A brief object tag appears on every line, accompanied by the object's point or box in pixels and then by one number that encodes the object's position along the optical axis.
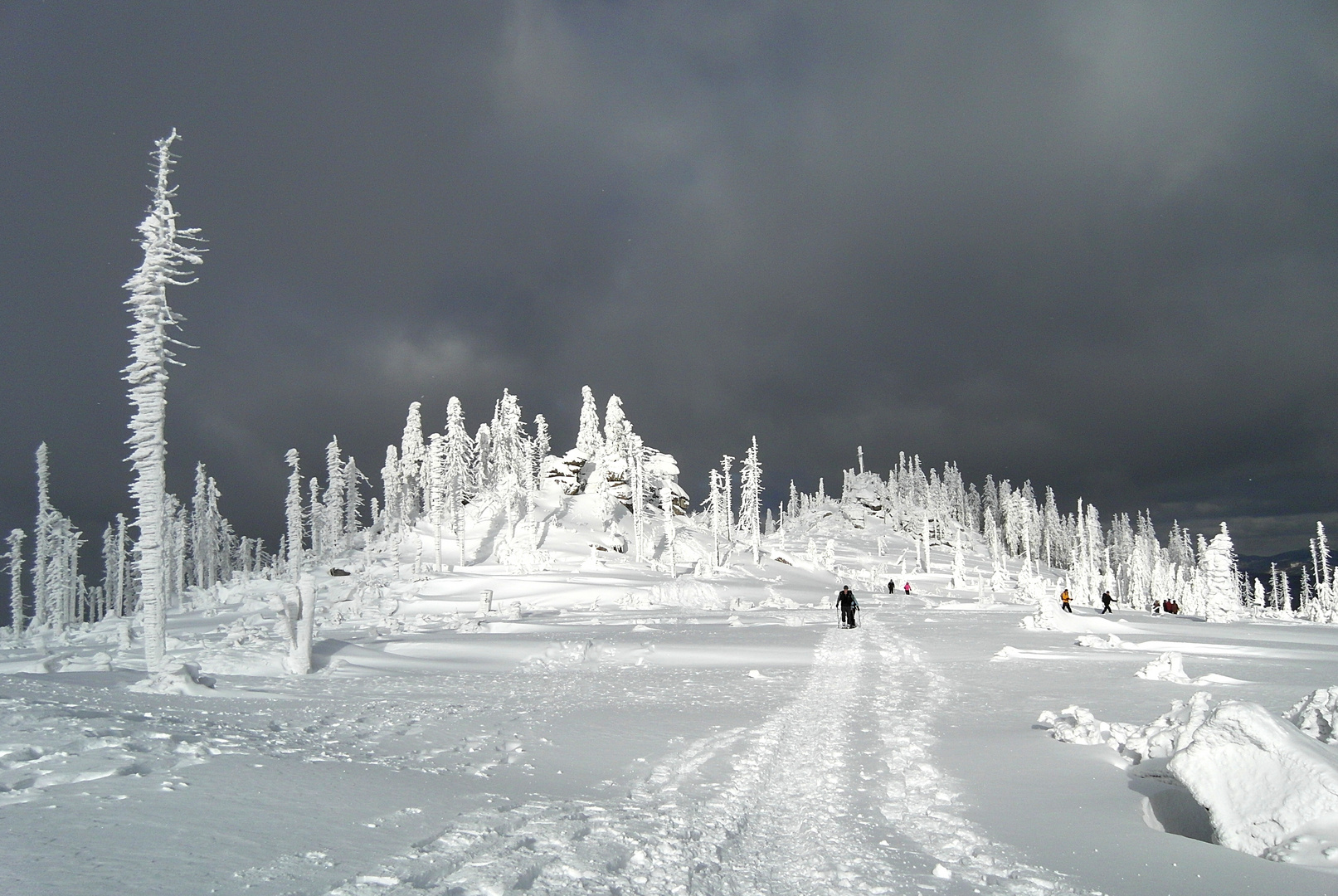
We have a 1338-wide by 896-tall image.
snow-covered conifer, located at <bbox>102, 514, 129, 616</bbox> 78.62
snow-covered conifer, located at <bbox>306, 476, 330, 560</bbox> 84.06
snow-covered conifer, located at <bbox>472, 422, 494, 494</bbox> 100.38
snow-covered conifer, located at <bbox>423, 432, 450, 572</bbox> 71.94
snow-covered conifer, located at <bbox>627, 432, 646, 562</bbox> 81.64
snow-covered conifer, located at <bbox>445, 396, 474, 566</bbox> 80.44
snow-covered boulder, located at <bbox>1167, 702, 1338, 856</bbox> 5.51
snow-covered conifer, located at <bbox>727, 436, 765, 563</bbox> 94.13
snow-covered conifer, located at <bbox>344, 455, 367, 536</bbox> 89.51
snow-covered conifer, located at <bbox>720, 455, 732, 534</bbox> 89.31
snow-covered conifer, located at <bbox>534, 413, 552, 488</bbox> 109.06
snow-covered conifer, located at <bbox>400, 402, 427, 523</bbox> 94.69
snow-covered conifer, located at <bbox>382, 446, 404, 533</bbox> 96.00
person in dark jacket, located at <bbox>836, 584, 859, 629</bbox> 28.09
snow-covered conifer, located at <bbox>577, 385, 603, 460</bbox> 104.94
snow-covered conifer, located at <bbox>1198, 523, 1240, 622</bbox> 47.22
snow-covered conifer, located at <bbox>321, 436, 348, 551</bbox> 79.88
